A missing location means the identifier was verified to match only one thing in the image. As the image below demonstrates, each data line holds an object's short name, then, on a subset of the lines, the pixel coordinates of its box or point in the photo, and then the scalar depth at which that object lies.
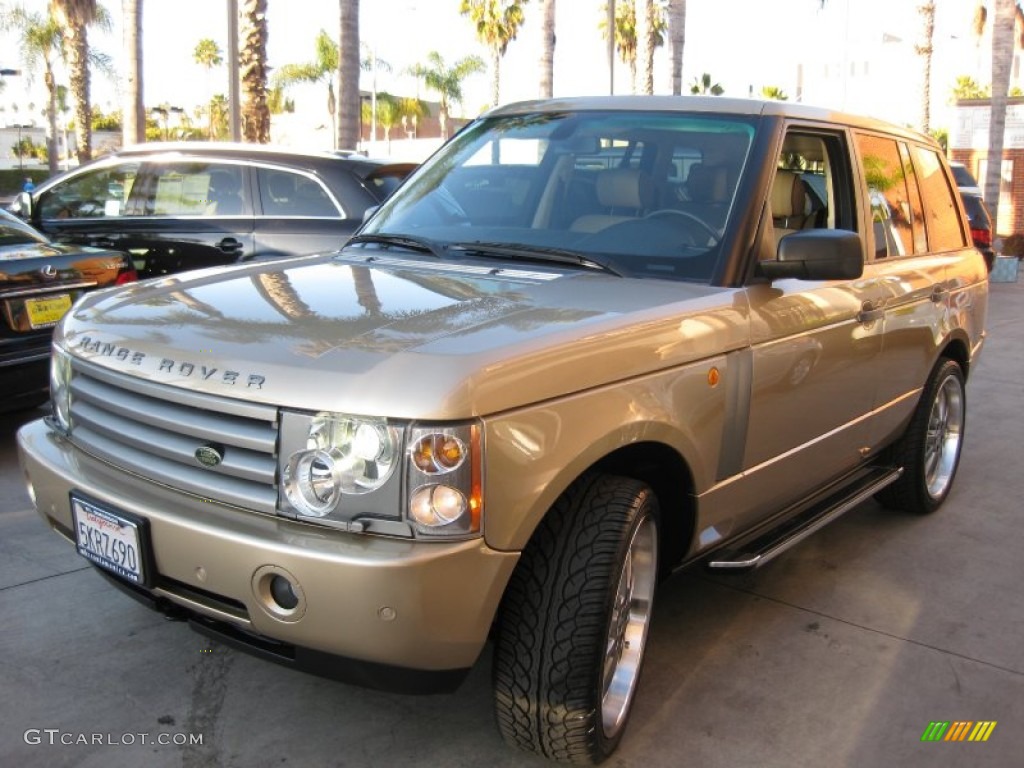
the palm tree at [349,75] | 13.87
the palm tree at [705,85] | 50.03
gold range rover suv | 2.40
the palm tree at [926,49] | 25.00
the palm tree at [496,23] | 48.78
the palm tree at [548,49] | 20.91
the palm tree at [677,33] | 22.41
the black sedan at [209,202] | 7.23
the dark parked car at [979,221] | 13.29
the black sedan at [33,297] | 5.40
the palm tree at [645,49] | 22.17
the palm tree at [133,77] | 17.83
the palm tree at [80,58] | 26.05
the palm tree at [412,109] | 59.00
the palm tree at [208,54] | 78.27
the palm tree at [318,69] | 46.47
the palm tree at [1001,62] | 21.08
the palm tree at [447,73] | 55.44
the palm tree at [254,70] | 14.45
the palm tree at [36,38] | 39.72
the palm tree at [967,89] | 38.53
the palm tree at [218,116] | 70.00
